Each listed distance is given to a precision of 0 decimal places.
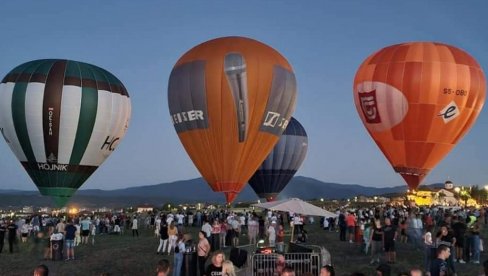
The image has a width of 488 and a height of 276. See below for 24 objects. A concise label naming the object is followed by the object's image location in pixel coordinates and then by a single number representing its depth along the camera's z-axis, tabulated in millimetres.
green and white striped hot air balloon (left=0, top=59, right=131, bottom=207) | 33250
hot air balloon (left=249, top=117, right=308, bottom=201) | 47719
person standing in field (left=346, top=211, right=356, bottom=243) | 26172
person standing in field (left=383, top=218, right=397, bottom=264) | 18303
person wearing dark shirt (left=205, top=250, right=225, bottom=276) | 10539
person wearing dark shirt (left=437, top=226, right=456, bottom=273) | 15719
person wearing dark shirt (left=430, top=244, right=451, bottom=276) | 11031
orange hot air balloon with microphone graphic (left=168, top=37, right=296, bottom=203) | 29109
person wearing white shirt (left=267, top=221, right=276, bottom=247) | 23605
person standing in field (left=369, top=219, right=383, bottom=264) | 19125
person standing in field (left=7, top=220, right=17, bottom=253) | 24300
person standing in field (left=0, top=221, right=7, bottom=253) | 24250
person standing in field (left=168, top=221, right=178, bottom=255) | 21578
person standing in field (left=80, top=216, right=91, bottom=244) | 26984
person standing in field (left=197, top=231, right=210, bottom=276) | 14117
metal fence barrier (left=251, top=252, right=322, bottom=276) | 14078
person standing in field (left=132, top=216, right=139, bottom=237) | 33212
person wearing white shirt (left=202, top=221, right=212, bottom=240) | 22342
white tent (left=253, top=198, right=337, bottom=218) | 21031
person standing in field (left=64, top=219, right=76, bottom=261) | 20094
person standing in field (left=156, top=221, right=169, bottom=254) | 21672
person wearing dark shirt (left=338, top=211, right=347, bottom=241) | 27047
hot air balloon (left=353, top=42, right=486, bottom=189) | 31094
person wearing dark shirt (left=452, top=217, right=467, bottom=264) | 18750
